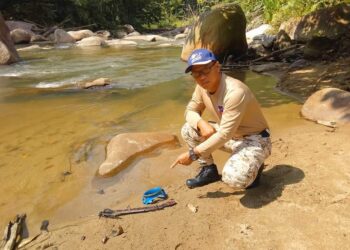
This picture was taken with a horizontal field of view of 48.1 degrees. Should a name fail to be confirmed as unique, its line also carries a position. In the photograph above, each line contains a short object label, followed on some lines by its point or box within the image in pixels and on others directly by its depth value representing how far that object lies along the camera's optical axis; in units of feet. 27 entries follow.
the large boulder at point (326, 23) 29.09
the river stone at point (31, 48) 57.41
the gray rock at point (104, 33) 79.11
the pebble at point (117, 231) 9.56
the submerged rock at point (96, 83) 27.14
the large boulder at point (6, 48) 41.11
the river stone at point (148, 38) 72.28
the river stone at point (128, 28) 91.40
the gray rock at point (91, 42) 62.75
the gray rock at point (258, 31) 47.97
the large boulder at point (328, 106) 16.08
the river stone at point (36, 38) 68.28
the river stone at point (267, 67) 29.60
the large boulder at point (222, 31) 34.27
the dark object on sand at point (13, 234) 9.64
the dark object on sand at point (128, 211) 10.36
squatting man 9.50
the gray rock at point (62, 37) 69.00
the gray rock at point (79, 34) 71.05
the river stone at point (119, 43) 63.72
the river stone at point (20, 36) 65.00
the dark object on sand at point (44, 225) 10.41
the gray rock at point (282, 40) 34.70
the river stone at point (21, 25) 71.50
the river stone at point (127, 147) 13.70
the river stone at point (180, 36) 76.48
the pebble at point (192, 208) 10.15
